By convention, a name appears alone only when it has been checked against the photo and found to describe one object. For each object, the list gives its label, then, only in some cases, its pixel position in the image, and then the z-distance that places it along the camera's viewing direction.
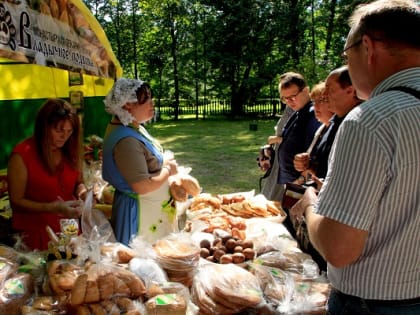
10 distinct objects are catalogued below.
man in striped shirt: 0.95
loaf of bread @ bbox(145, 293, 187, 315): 1.56
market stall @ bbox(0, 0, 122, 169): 2.52
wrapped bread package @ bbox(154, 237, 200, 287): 1.88
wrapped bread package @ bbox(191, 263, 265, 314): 1.70
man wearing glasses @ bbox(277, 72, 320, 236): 3.72
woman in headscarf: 2.48
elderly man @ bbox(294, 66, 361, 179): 2.46
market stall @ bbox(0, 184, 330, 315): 1.55
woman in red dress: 2.40
